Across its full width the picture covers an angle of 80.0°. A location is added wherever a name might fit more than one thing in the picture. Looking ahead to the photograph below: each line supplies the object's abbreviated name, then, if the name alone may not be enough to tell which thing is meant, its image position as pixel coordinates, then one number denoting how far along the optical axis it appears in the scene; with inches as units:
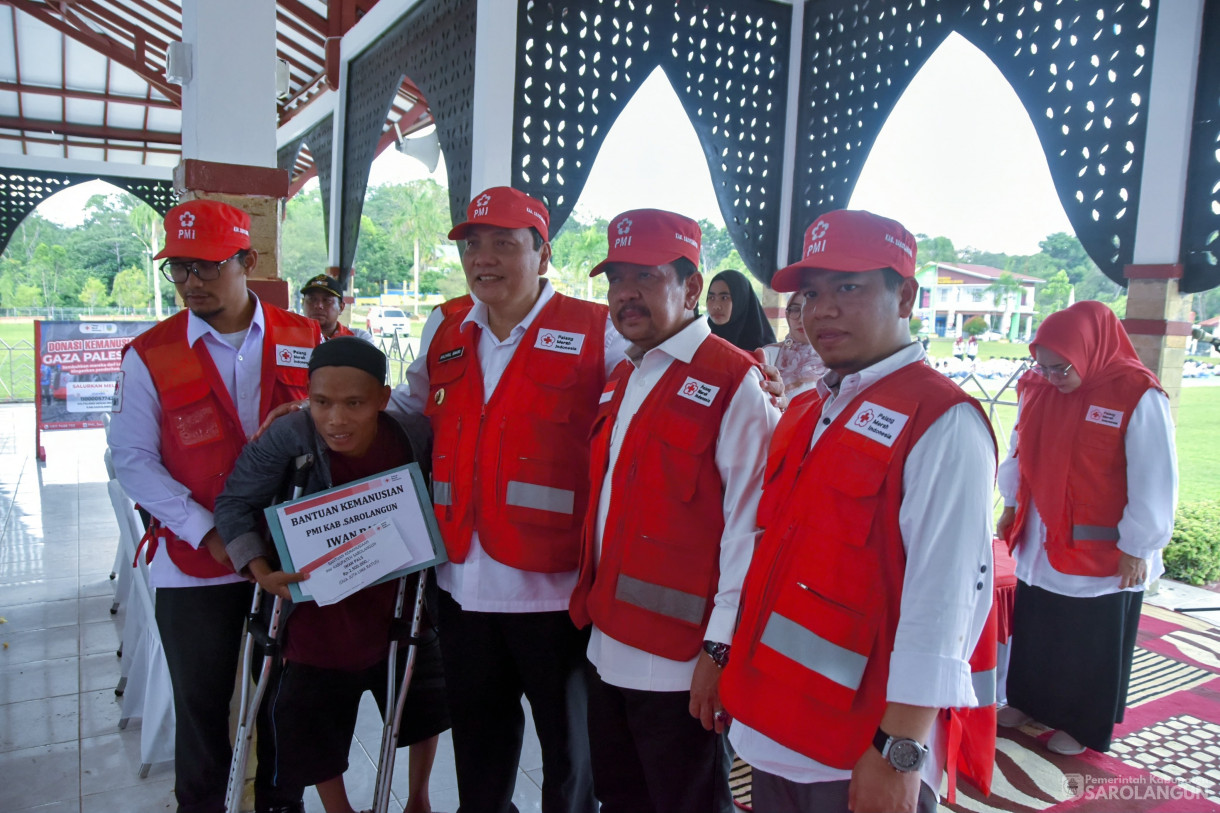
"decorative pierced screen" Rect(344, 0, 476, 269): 213.8
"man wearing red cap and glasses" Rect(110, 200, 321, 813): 75.2
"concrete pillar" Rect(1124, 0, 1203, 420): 156.6
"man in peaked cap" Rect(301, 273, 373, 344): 175.0
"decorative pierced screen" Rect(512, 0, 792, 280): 204.5
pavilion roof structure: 399.5
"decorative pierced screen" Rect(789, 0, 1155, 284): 166.2
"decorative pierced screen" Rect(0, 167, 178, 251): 504.1
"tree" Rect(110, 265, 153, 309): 1477.6
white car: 1000.2
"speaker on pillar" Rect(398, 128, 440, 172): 293.3
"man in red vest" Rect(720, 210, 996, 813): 46.0
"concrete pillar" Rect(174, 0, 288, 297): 111.0
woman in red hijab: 108.0
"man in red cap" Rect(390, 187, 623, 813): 72.8
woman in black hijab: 150.3
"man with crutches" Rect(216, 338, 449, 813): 71.3
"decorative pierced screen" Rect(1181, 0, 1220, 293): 154.4
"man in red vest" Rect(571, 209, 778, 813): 61.3
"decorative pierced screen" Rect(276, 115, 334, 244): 384.8
